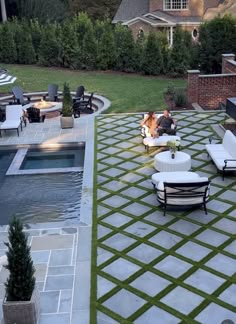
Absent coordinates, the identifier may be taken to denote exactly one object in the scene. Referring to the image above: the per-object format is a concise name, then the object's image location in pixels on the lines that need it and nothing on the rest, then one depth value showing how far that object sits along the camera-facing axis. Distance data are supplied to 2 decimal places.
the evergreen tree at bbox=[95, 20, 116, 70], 26.80
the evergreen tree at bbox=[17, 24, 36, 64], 29.20
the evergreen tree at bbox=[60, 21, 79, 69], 27.66
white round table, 10.65
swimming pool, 9.41
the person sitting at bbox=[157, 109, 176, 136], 13.14
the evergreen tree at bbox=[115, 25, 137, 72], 26.14
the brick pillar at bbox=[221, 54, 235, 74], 19.84
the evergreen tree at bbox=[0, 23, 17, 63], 29.58
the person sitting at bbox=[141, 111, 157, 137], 13.15
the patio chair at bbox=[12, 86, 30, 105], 19.33
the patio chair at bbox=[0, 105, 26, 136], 14.87
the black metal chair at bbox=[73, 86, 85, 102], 19.31
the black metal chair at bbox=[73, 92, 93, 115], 17.55
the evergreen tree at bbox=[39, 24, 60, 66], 28.25
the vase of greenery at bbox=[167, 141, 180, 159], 10.70
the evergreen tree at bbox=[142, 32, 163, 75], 25.11
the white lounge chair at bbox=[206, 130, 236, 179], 10.39
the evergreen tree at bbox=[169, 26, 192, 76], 24.83
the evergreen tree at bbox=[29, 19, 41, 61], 29.30
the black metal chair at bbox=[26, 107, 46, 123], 16.42
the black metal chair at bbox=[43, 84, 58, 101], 20.17
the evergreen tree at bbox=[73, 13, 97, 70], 27.25
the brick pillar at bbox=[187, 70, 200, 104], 17.91
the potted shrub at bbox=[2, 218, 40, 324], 5.56
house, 34.41
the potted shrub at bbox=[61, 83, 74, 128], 14.99
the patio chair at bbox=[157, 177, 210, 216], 8.43
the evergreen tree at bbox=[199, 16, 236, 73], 22.38
